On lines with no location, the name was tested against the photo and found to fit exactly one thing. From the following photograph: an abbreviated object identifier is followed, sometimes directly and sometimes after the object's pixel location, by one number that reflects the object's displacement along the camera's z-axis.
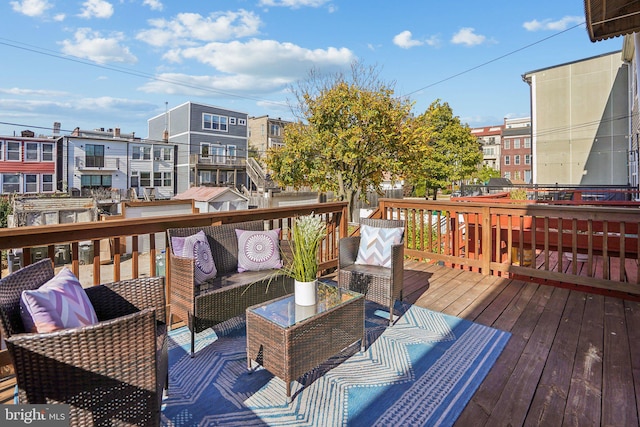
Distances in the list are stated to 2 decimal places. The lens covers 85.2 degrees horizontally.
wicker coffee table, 1.95
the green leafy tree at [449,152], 19.36
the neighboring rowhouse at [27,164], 20.16
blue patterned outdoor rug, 1.88
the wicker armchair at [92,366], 1.23
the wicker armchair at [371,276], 3.02
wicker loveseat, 2.48
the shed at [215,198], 17.61
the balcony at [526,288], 2.00
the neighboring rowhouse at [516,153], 39.12
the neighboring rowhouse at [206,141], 24.91
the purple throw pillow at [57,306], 1.43
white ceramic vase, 2.30
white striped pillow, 3.37
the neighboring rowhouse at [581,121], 16.88
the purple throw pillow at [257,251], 3.08
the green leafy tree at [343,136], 9.48
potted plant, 2.28
